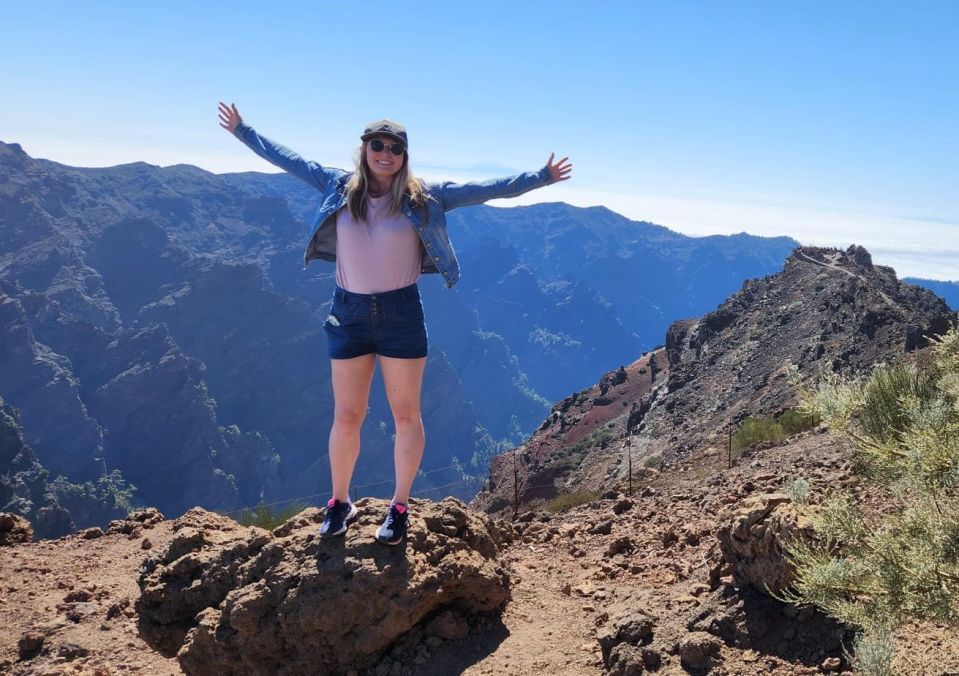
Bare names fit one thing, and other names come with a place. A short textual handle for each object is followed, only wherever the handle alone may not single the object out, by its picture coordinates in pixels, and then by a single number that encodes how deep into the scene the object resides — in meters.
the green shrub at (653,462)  26.24
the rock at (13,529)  8.57
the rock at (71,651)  5.86
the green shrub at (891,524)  3.12
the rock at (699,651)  3.85
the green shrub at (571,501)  15.46
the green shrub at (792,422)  15.66
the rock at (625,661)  3.95
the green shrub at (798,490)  3.82
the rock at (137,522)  8.70
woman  4.32
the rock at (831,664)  3.56
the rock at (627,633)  4.18
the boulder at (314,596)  4.55
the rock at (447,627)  4.71
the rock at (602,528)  6.86
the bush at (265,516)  8.51
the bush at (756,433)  17.49
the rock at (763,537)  3.96
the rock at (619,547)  6.10
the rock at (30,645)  6.09
